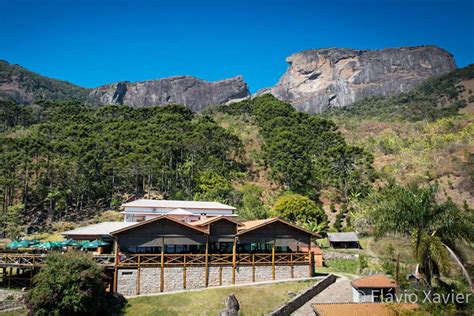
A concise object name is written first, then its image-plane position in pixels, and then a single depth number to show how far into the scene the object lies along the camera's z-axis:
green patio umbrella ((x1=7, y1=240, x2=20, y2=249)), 27.32
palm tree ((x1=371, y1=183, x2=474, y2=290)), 18.55
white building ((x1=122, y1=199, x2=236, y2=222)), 36.03
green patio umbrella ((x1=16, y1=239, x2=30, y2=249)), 27.44
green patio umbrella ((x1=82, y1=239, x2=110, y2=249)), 27.66
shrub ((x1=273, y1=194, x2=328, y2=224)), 48.03
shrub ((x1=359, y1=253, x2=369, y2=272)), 34.41
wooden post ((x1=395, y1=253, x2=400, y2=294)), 21.07
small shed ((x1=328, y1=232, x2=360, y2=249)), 43.41
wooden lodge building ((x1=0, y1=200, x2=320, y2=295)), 26.14
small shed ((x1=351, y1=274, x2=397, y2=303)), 23.22
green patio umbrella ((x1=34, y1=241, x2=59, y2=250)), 27.79
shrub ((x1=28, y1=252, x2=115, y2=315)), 20.17
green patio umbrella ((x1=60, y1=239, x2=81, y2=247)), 27.88
